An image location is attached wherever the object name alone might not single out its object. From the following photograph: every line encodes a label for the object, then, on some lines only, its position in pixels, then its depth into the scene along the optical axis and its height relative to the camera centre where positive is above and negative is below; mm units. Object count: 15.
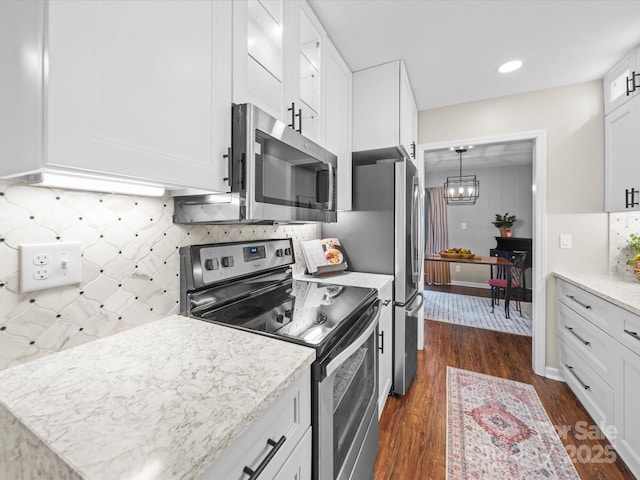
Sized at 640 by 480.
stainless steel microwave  939 +238
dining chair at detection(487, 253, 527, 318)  4165 -633
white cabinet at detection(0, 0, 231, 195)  528 +350
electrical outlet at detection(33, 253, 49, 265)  747 -54
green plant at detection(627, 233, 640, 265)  1952 -29
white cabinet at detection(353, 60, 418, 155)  2047 +1015
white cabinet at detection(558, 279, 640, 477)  1408 -738
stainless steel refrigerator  1993 +48
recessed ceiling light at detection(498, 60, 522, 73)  2059 +1325
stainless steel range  873 -301
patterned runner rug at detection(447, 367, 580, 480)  1449 -1174
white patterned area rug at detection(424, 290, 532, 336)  3602 -1059
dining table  4039 -293
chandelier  4535 +842
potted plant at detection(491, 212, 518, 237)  5469 +363
